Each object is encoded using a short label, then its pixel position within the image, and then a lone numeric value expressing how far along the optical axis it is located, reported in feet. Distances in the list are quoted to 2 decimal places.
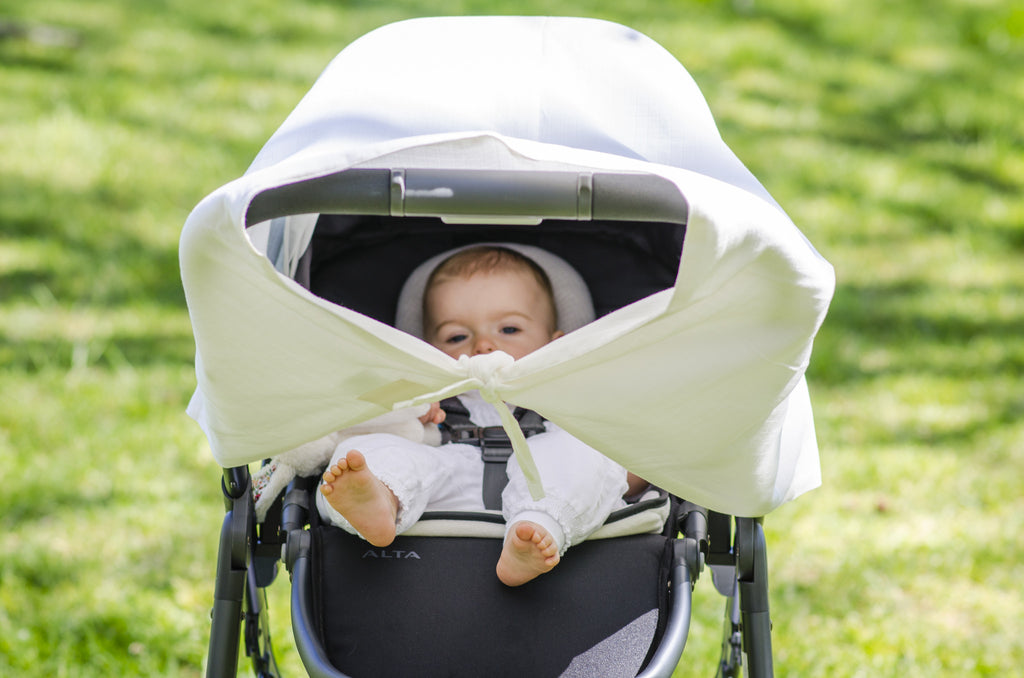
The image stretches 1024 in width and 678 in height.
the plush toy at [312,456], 10.12
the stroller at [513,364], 9.41
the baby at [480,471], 9.79
